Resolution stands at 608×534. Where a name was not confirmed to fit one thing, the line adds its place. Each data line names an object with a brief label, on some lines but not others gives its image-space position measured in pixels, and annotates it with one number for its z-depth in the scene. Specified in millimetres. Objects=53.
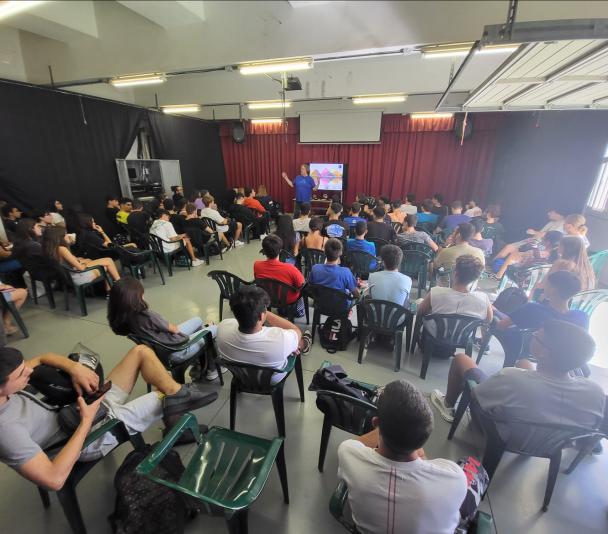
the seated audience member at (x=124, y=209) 5355
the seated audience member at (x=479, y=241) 3759
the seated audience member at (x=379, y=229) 4145
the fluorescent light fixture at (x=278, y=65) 2967
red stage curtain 7355
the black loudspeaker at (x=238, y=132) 8883
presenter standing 8127
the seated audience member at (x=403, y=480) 864
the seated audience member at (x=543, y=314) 1859
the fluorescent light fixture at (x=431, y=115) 7060
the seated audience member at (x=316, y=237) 3758
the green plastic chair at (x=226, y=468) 1033
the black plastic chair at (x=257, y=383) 1642
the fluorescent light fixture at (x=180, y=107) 6206
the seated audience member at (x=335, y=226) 3959
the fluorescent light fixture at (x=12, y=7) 981
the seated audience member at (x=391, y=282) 2467
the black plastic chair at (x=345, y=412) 1349
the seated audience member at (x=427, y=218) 5500
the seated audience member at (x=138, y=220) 4605
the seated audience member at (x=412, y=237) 3928
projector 4962
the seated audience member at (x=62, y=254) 3127
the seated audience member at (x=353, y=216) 4720
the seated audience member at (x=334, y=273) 2658
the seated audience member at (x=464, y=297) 2088
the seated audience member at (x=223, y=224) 5391
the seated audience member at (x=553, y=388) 1252
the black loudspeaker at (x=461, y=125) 6914
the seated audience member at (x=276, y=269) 2695
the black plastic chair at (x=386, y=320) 2324
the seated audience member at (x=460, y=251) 3090
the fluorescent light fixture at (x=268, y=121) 8577
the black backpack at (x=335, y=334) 2705
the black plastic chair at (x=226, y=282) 2861
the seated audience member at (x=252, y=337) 1562
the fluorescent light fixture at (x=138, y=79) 3705
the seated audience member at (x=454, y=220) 4681
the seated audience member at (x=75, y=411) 1077
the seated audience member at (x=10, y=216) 4316
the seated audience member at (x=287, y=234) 4156
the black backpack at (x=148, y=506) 1287
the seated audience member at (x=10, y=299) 2772
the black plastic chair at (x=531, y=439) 1280
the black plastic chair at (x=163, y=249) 4363
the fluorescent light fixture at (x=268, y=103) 5625
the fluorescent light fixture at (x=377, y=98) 4906
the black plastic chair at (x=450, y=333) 2102
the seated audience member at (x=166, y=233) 4332
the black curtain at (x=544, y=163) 4984
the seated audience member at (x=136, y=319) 1739
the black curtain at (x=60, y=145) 4578
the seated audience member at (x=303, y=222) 4977
